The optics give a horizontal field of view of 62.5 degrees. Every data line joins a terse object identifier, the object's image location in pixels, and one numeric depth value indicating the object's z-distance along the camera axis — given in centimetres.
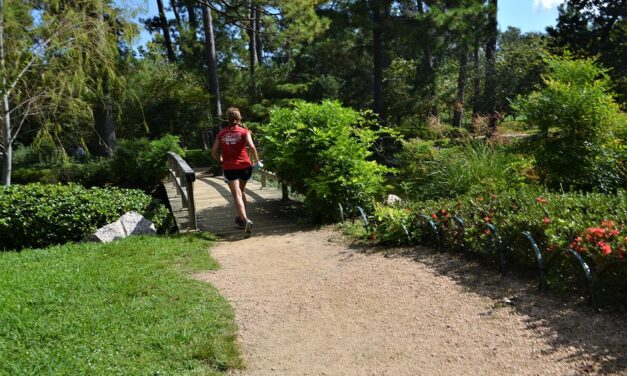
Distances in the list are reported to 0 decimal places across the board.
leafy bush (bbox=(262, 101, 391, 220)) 729
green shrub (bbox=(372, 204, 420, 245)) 587
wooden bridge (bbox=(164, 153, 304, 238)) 750
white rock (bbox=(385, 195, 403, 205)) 745
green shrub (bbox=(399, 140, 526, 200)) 732
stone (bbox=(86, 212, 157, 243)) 751
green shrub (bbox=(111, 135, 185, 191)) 1445
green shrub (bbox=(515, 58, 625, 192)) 691
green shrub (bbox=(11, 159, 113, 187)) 1708
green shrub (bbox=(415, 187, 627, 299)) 361
